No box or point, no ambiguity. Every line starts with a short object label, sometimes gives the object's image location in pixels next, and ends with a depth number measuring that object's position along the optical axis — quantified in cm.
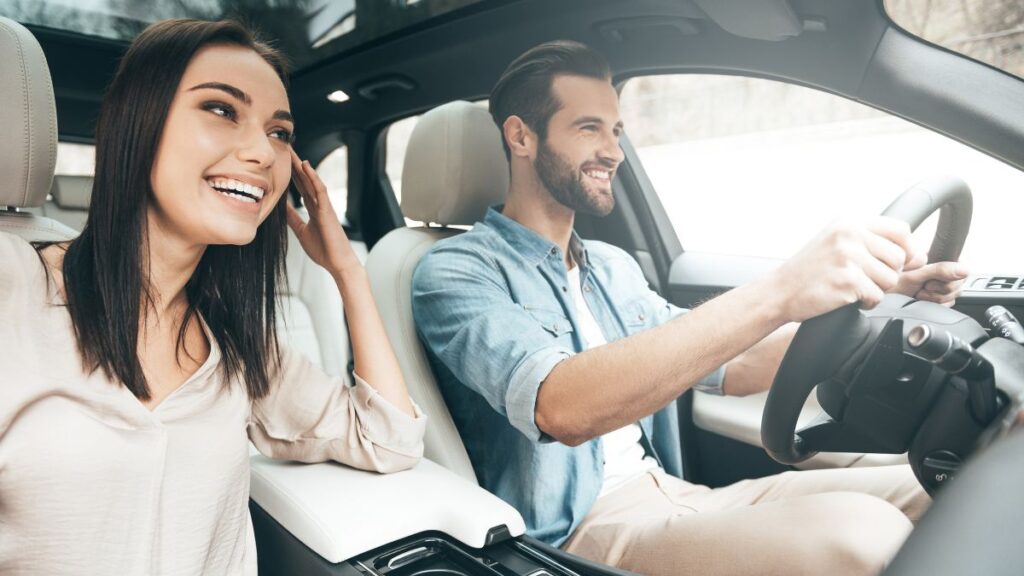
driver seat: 125
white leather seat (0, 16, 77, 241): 98
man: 86
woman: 78
